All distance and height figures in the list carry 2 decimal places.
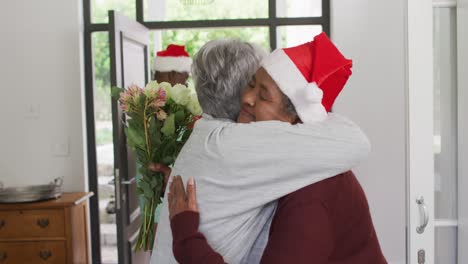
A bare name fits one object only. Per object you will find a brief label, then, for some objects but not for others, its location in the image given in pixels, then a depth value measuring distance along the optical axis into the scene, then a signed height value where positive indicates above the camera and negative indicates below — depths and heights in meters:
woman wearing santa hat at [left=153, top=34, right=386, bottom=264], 1.15 -0.14
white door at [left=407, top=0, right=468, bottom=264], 2.03 -0.08
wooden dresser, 3.68 -0.75
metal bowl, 3.71 -0.50
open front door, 3.37 -0.19
